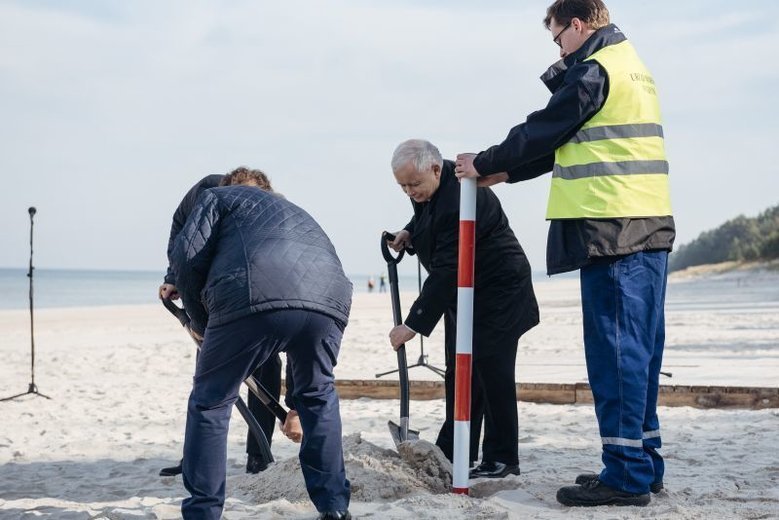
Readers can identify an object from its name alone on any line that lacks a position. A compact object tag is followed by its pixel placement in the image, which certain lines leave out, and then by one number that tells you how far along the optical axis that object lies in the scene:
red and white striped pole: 3.61
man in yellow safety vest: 3.29
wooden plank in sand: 6.00
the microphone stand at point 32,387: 7.20
